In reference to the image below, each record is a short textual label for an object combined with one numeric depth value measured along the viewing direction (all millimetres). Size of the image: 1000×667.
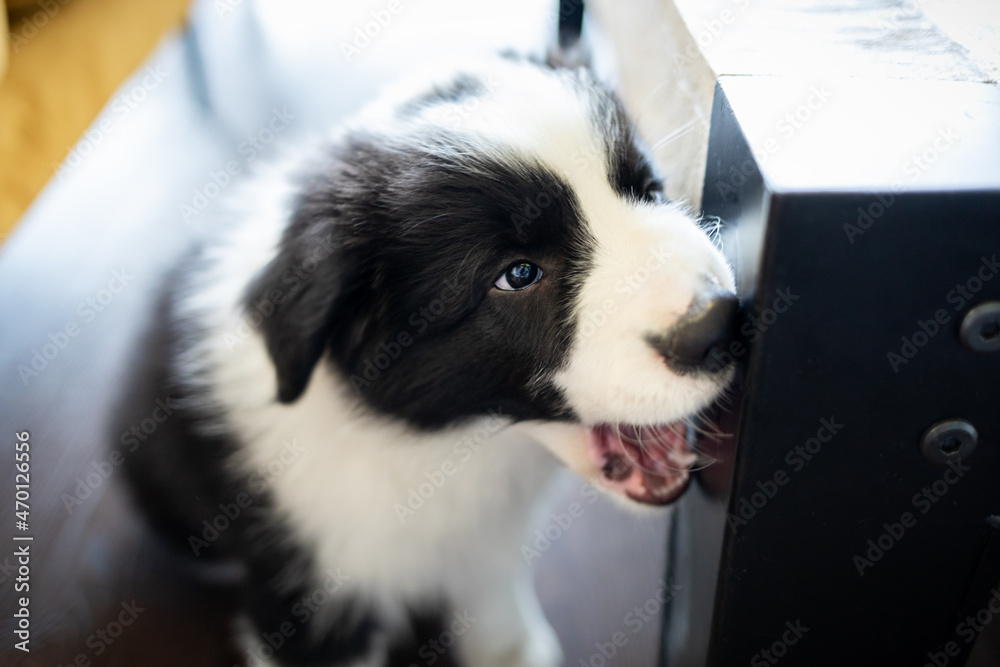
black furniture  463
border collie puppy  535
